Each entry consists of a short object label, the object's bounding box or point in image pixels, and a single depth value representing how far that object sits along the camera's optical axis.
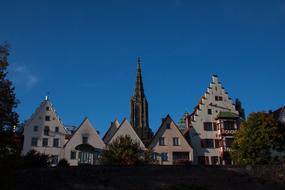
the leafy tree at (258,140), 49.59
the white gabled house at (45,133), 59.25
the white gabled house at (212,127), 61.94
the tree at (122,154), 47.31
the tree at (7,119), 28.05
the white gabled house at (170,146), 60.91
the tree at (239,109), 67.50
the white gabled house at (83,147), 58.41
